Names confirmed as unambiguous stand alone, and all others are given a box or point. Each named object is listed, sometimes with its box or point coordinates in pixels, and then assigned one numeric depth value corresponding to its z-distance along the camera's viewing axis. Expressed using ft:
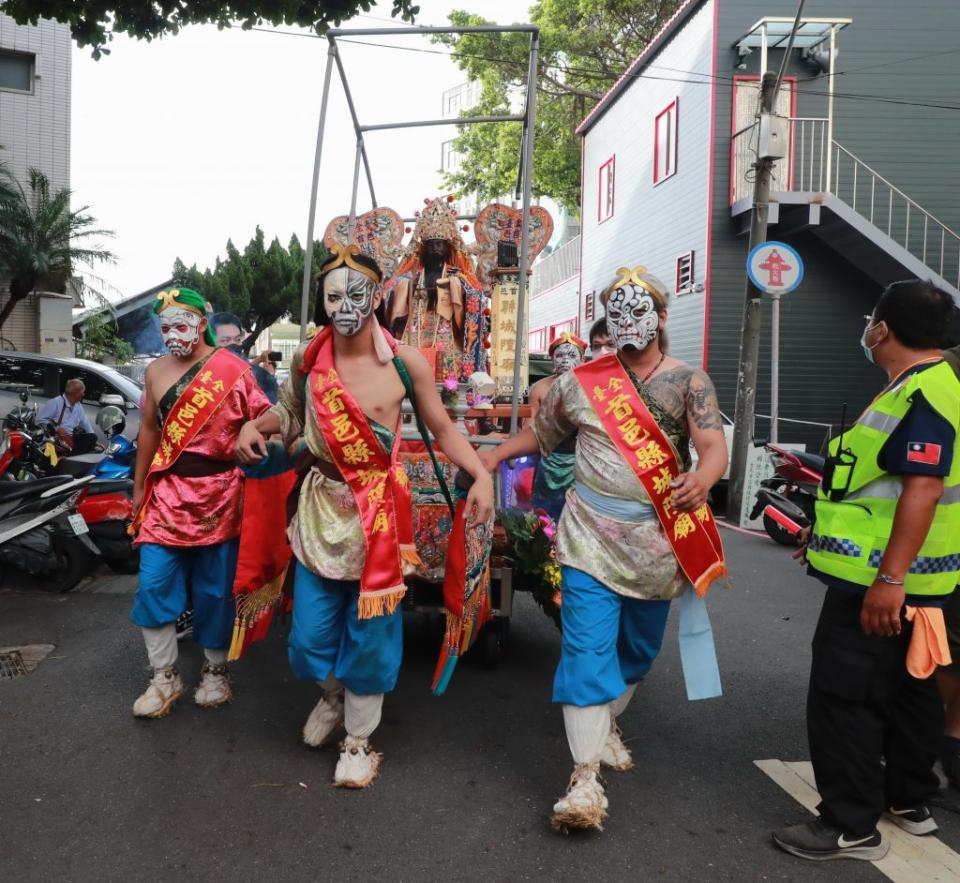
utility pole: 36.65
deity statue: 24.67
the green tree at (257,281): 91.91
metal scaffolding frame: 16.71
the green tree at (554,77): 73.67
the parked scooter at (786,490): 29.07
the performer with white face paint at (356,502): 11.76
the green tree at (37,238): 69.56
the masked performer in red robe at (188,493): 13.75
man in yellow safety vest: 9.49
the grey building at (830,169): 48.98
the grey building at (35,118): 71.15
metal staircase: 47.19
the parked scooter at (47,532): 20.13
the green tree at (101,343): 80.79
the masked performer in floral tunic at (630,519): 10.66
